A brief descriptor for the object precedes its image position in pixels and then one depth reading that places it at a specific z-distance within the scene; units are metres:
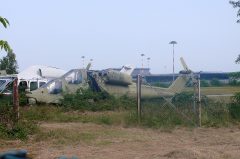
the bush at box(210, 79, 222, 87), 30.25
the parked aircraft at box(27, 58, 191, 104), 22.28
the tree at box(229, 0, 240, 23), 18.43
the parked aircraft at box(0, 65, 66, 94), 23.99
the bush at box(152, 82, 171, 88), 23.43
